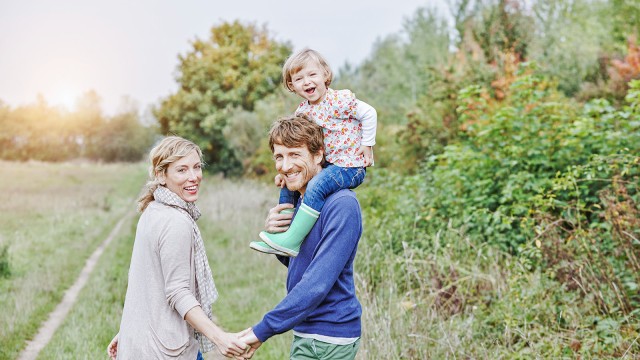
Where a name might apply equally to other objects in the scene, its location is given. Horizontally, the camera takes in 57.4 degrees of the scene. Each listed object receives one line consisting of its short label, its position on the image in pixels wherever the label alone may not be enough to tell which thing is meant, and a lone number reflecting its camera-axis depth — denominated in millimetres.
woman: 2764
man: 2668
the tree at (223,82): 29688
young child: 2869
